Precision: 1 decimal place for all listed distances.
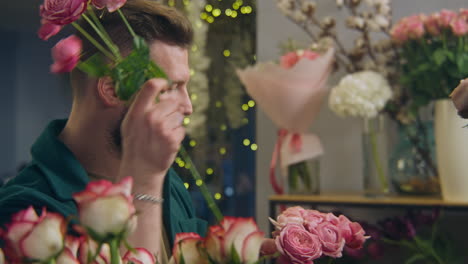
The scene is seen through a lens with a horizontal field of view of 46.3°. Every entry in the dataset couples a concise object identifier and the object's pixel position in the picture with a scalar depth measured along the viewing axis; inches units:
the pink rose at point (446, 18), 53.2
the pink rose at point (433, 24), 54.4
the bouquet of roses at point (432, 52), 52.6
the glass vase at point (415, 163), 60.8
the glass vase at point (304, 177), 63.6
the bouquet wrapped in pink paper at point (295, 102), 57.5
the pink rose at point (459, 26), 52.1
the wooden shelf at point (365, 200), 55.2
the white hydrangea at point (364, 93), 60.1
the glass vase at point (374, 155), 62.6
